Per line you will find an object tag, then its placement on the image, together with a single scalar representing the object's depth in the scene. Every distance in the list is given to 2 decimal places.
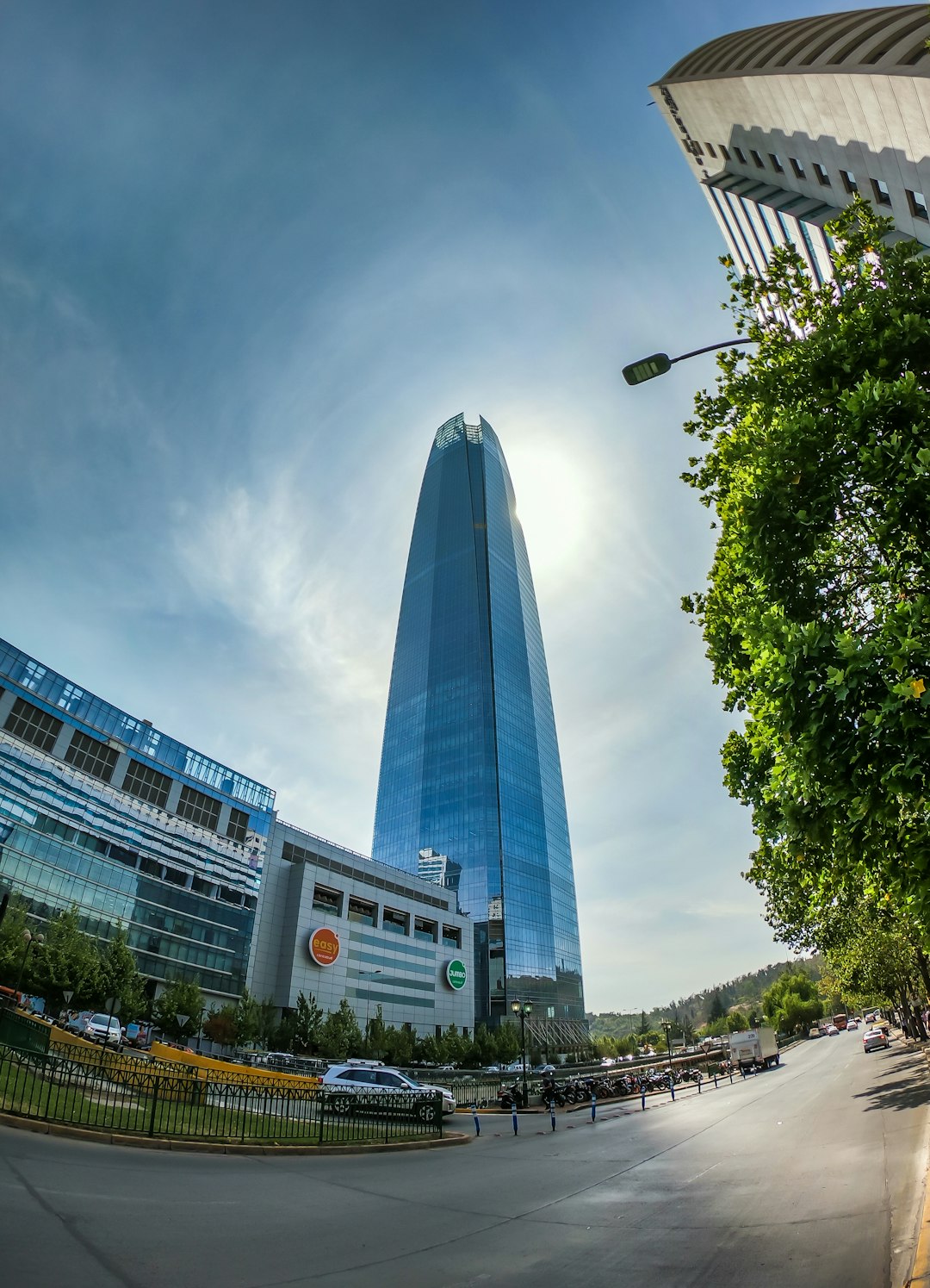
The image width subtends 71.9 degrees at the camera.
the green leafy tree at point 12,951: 40.34
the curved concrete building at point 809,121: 26.41
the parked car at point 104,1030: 33.34
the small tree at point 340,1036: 57.62
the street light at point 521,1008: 38.19
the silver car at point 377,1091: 20.58
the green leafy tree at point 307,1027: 58.62
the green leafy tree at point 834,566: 6.83
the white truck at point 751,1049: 55.88
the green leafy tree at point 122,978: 46.50
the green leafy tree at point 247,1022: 53.75
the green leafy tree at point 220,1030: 52.62
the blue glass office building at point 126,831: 55.22
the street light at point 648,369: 10.06
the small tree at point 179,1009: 50.59
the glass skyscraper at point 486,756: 110.62
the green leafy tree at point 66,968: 42.22
